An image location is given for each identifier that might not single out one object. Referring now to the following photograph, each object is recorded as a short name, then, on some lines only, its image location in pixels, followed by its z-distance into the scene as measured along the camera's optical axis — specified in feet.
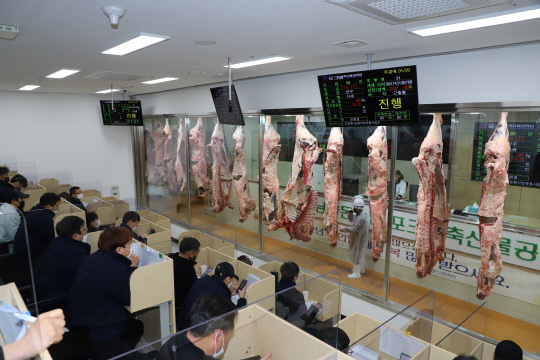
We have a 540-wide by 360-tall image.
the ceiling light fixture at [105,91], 28.96
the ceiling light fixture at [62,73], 18.43
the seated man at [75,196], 22.20
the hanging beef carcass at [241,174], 22.04
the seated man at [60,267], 12.82
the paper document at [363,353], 8.96
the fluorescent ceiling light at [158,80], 21.61
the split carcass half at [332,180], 17.15
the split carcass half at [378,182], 15.92
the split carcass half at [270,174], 19.66
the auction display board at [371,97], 12.01
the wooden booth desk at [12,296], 6.81
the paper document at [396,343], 9.27
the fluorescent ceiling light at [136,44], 11.24
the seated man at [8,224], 10.81
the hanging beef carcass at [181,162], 28.37
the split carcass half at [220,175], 23.75
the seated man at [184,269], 13.39
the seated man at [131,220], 17.60
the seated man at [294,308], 9.02
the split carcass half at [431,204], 14.07
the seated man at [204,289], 11.17
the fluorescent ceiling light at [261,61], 14.61
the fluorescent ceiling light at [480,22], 8.78
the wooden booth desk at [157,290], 11.04
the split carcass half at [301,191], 17.79
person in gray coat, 18.33
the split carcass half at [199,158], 26.11
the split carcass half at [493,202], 12.56
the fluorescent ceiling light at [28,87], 25.58
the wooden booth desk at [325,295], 9.30
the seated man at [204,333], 6.95
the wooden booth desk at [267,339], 8.06
